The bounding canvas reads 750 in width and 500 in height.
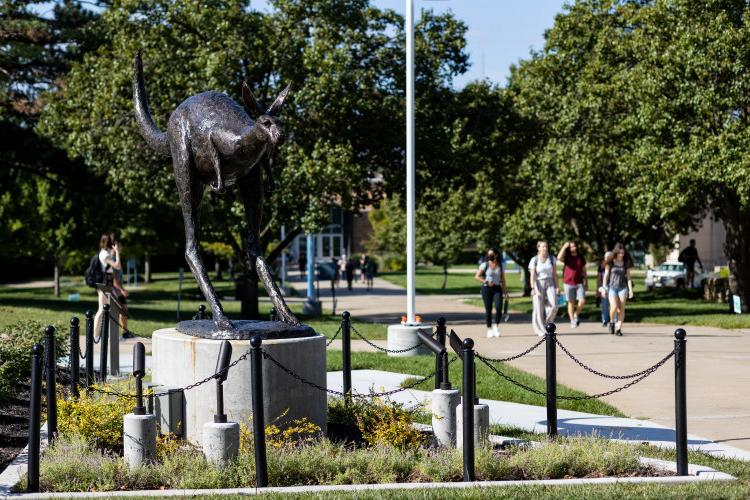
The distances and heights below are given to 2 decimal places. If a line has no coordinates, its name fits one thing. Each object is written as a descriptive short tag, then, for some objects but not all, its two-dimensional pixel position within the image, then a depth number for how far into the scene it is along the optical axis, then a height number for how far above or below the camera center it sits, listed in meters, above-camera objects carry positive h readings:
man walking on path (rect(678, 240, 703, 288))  36.94 +0.07
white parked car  43.44 -0.68
